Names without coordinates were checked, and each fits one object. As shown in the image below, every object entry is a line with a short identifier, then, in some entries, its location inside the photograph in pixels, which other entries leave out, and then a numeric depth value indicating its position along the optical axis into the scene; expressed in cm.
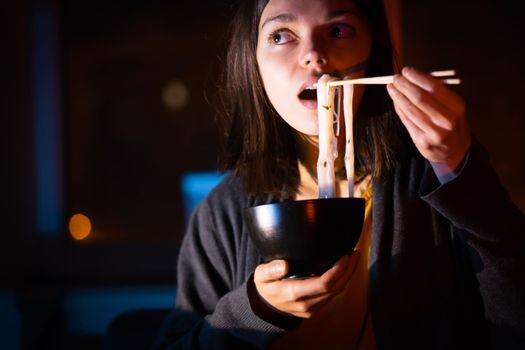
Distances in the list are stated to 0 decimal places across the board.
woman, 96
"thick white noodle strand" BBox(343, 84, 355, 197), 110
